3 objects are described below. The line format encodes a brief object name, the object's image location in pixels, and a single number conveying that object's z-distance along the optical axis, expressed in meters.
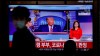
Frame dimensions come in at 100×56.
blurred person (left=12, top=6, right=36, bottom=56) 2.71
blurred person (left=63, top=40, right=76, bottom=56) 3.45
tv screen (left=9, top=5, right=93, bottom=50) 5.74
